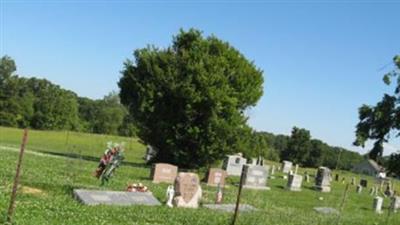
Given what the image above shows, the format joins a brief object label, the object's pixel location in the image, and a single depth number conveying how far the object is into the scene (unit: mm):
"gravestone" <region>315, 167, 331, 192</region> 45062
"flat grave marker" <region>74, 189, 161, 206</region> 17788
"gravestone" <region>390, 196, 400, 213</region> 36575
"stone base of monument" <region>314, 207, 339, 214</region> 27594
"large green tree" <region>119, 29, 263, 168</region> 43938
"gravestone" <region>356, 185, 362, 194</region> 49938
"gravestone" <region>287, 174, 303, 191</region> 40500
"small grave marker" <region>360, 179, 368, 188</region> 62619
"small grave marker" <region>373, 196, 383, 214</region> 35062
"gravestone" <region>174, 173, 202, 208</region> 21266
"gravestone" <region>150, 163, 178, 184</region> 30822
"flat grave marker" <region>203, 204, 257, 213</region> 21512
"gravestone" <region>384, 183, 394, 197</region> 52500
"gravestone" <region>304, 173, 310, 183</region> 54953
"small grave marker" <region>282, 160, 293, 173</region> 65125
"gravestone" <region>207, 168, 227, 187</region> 33688
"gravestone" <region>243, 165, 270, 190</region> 37375
